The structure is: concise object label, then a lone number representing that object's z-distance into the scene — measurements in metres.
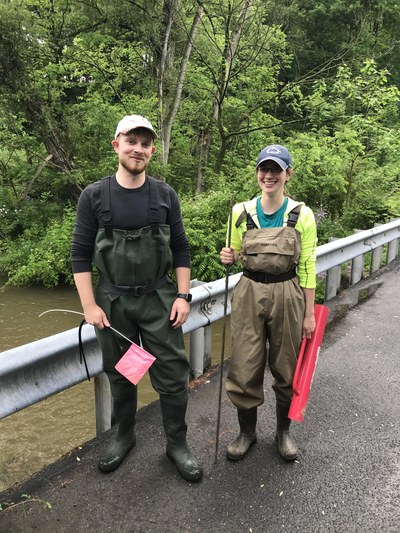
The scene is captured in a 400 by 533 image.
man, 2.55
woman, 2.78
